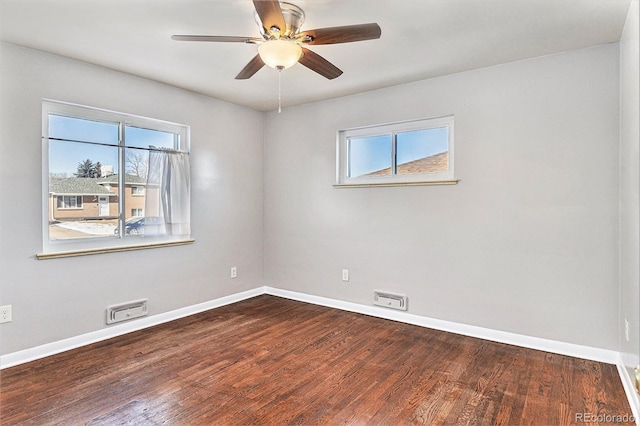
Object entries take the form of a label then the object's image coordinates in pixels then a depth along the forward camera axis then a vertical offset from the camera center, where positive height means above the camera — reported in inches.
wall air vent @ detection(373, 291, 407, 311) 139.9 -34.5
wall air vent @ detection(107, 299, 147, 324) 122.9 -34.2
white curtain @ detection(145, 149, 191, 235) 137.0 +8.2
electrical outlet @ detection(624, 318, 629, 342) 89.1 -29.5
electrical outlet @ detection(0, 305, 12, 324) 99.7 -27.6
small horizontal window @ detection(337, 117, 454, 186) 133.4 +24.6
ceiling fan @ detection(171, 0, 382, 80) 74.0 +38.8
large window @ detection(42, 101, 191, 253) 112.3 +13.0
